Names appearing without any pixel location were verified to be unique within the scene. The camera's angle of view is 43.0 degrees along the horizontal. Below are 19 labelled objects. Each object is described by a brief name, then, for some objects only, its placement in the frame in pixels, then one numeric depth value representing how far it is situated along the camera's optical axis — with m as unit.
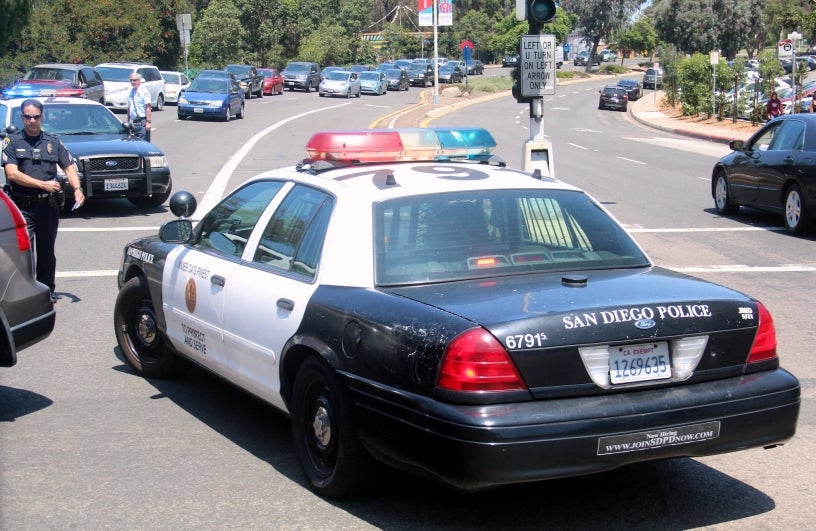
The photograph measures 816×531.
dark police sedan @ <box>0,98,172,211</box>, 14.99
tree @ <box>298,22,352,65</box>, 81.81
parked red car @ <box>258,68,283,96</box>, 58.00
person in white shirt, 20.66
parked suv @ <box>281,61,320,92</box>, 63.25
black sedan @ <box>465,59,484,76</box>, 94.00
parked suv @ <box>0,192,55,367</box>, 6.20
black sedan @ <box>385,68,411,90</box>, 68.62
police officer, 9.06
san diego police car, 4.23
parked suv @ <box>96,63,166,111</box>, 39.28
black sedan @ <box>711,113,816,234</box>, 13.94
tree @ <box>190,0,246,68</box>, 72.44
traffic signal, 12.76
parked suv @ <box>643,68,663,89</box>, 76.63
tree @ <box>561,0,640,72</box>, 111.50
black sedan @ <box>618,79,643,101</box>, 66.16
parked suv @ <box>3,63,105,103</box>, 31.66
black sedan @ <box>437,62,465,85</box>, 75.81
